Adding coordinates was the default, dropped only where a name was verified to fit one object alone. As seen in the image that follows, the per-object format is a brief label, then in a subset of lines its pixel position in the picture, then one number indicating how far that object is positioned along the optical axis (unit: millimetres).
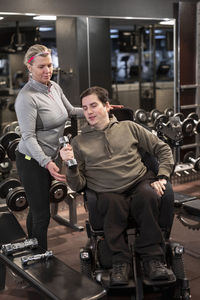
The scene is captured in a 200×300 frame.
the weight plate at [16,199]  3873
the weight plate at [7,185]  3998
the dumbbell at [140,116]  5551
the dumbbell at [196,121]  5402
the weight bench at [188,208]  3375
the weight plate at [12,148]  4008
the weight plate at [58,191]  4027
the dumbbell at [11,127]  4652
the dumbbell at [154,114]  5711
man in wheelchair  2559
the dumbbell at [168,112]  5768
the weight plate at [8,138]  4148
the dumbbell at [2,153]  3968
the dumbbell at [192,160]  5230
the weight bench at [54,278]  2223
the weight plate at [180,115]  5488
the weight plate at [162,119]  5240
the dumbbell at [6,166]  4434
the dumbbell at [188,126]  5332
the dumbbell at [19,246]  2745
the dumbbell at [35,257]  2587
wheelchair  2488
